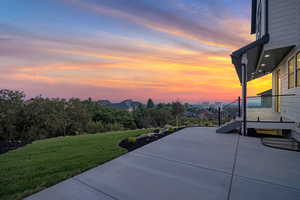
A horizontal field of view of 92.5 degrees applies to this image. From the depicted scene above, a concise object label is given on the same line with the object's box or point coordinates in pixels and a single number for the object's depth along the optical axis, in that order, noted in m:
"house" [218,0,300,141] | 4.60
